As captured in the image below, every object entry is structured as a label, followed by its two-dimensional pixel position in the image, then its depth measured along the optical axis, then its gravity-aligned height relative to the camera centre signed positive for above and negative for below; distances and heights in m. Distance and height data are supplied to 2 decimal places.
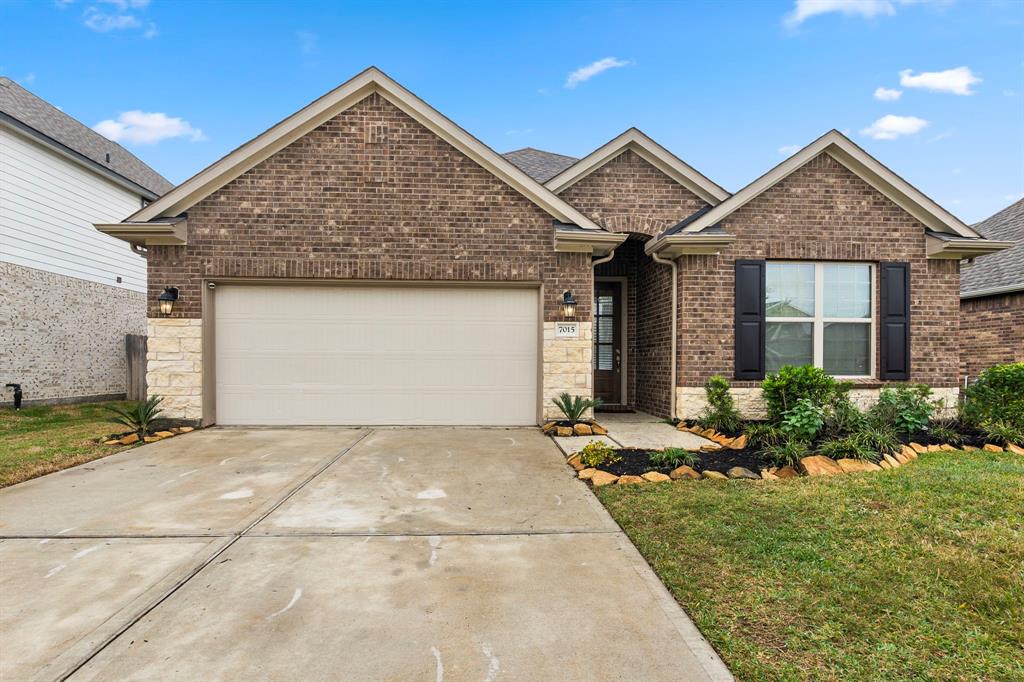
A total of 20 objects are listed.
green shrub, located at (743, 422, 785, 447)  6.43 -1.31
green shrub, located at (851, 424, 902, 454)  5.79 -1.22
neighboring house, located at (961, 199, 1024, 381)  10.83 +0.64
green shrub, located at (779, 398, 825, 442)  6.12 -1.05
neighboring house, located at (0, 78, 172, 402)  10.83 +1.89
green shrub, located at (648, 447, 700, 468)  5.56 -1.37
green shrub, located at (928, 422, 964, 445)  6.39 -1.27
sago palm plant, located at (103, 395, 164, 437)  7.34 -1.21
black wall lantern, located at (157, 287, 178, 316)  7.76 +0.57
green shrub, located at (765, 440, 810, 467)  5.56 -1.32
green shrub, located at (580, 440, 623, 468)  5.61 -1.36
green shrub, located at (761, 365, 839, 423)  6.72 -0.70
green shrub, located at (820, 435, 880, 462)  5.53 -1.27
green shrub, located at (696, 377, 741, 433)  7.57 -1.16
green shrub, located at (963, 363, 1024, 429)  6.57 -0.80
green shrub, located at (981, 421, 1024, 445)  6.28 -1.22
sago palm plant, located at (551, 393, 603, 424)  7.75 -1.09
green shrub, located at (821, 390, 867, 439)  6.21 -1.05
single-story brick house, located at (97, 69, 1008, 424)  8.00 +0.99
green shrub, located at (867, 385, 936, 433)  6.65 -1.00
